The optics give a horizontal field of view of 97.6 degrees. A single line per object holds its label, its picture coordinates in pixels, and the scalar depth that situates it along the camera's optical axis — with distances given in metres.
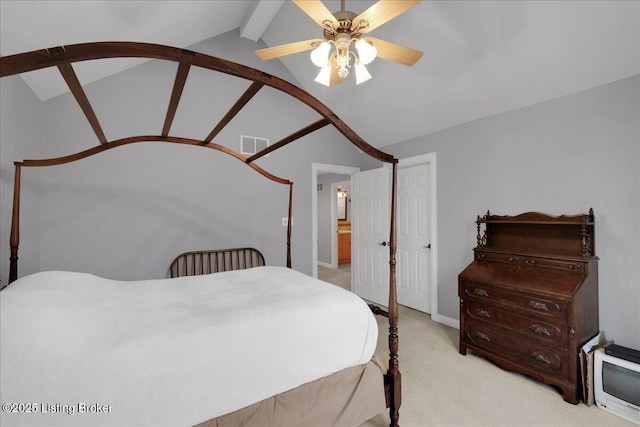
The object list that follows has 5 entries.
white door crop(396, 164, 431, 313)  3.70
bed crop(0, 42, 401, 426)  0.96
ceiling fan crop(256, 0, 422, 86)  1.58
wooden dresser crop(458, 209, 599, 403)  2.05
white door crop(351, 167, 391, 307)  4.08
